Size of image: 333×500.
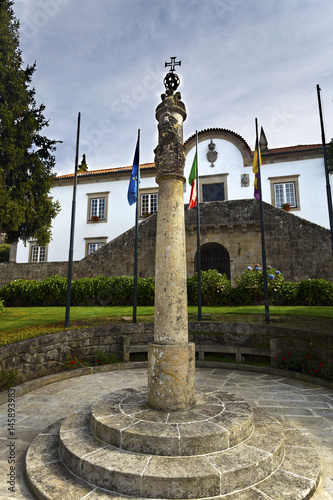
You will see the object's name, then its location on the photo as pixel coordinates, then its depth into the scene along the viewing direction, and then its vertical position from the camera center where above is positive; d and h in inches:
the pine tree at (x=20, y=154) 465.4 +228.2
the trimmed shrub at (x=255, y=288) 492.7 +23.6
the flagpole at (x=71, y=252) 325.1 +52.7
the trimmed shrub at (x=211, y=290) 509.7 +20.8
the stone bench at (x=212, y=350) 304.7 -45.6
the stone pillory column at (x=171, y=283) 145.3 +9.7
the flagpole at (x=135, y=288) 342.5 +16.6
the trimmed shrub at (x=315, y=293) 467.5 +14.9
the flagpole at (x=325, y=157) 324.2 +153.7
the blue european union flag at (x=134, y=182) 380.1 +143.8
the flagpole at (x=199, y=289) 350.9 +15.3
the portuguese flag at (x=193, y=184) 412.9 +157.6
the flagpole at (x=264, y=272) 333.3 +34.5
